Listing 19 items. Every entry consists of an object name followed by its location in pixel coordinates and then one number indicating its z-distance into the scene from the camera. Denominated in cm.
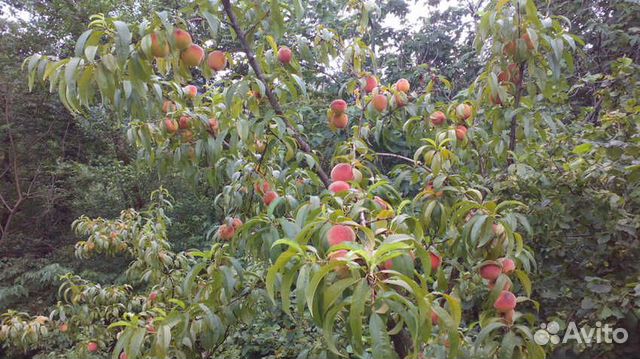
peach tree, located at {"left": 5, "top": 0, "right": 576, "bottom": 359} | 80
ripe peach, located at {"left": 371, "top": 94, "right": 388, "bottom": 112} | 165
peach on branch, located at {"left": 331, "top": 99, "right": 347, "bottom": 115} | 158
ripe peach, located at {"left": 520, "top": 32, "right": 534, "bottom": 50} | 134
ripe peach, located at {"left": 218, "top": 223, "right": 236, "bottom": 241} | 149
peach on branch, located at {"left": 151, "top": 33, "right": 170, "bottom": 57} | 109
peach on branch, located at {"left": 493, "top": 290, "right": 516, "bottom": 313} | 111
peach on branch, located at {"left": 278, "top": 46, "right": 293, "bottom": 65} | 143
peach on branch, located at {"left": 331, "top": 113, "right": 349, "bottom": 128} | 162
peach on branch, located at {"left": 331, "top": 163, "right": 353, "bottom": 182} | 121
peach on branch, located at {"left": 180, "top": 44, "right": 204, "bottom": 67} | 125
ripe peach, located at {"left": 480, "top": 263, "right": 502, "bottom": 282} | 111
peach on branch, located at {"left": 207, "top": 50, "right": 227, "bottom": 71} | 139
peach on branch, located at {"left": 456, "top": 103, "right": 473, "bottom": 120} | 159
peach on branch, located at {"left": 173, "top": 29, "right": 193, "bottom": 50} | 120
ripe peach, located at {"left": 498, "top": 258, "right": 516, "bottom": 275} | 111
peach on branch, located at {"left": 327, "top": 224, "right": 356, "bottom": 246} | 83
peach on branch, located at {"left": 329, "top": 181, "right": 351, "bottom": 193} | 112
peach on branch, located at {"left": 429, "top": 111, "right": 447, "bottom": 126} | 167
